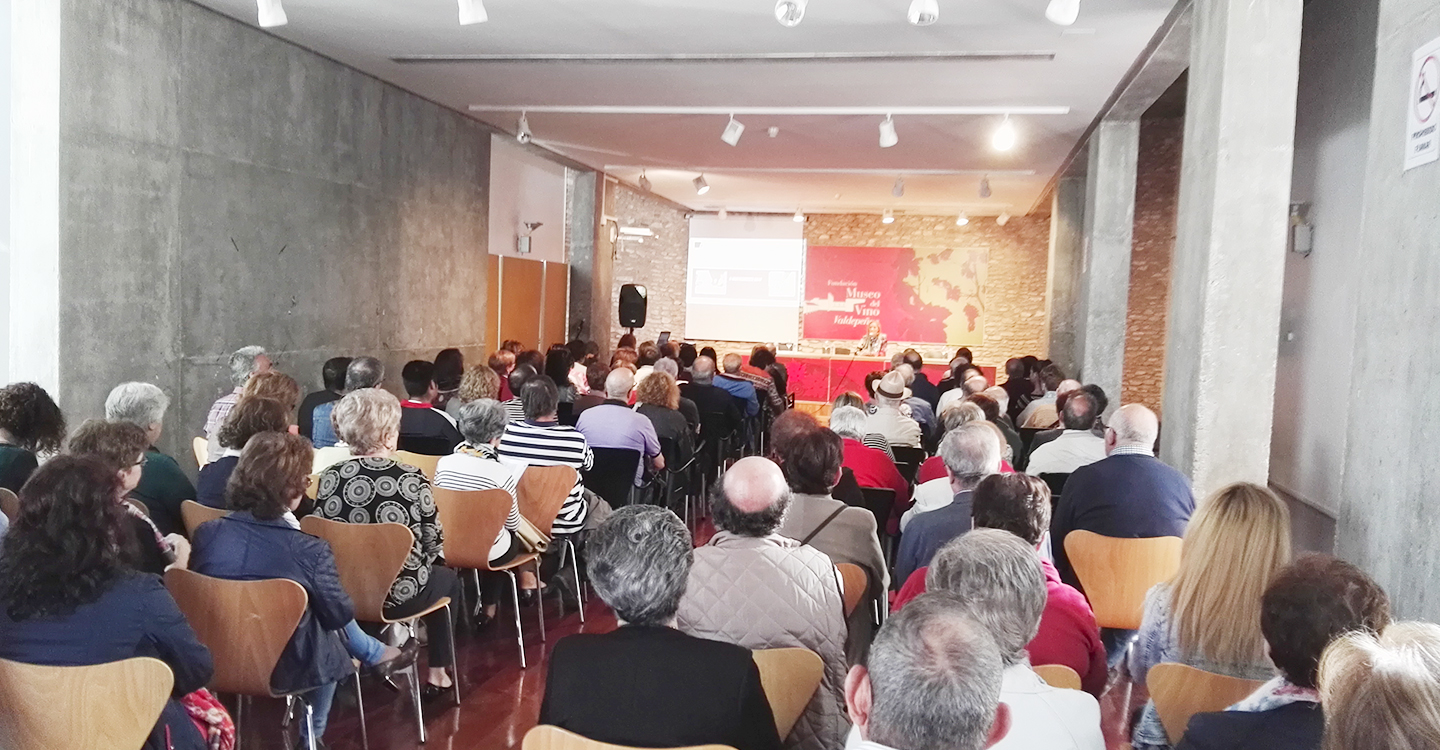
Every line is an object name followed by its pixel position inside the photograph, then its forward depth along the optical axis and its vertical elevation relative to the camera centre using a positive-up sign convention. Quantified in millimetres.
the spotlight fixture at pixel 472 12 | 5207 +1493
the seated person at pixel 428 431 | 5328 -694
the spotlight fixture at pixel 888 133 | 8242 +1530
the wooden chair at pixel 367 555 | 3396 -873
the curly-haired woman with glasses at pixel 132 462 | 2969 -546
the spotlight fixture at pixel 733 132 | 8516 +1525
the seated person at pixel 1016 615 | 1853 -600
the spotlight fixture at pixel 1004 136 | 8742 +1674
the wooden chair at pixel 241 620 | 2811 -927
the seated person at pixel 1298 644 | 1744 -552
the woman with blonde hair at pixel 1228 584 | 2477 -617
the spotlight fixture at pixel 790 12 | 5223 +1582
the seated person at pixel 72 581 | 2258 -671
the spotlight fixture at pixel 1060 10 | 5039 +1586
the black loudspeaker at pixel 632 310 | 15055 -23
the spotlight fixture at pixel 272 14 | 5523 +1525
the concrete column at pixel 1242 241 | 4406 +421
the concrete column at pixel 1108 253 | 8547 +663
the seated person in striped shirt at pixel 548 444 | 4957 -684
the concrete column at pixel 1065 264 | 12273 +778
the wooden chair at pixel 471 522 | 4156 -916
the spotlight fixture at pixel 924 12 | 5122 +1587
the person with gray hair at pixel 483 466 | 4340 -707
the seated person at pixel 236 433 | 3711 -521
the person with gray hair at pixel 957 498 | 3289 -585
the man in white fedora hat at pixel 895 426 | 6309 -663
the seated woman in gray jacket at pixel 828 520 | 3355 -689
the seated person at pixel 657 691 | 1916 -730
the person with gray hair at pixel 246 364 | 5656 -408
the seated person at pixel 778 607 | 2553 -745
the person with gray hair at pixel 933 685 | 1558 -565
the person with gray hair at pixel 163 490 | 3572 -725
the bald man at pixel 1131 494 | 3934 -640
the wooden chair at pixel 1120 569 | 3752 -890
